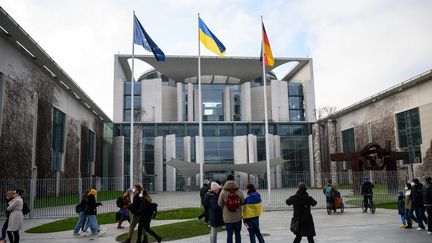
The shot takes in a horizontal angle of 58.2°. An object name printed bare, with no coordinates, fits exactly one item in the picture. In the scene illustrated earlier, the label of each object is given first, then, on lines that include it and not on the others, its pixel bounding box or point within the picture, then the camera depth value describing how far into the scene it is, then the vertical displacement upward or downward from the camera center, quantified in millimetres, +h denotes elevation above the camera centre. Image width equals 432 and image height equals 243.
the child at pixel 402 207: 11555 -1393
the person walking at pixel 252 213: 7977 -992
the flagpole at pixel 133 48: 18359 +6072
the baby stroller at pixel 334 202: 16219 -1660
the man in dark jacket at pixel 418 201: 10539 -1087
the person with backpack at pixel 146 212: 9008 -1058
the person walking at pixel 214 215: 8016 -1029
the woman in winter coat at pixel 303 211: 7639 -946
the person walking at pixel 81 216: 11473 -1401
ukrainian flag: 20375 +6552
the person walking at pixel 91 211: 11453 -1267
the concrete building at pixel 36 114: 22203 +4065
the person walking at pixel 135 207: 9305 -949
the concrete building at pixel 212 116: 47094 +7284
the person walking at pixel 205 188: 13455 -775
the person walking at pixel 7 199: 9832 -817
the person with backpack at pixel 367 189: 15586 -1093
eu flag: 19000 +6188
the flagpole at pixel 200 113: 21894 +3105
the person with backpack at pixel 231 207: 7629 -820
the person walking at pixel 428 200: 9906 -1001
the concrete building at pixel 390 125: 35500 +4069
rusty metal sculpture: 25750 +241
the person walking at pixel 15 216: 9070 -1094
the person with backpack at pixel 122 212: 13047 -1495
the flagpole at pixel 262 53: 20575 +6106
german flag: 20719 +5942
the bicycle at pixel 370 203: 15586 -1684
